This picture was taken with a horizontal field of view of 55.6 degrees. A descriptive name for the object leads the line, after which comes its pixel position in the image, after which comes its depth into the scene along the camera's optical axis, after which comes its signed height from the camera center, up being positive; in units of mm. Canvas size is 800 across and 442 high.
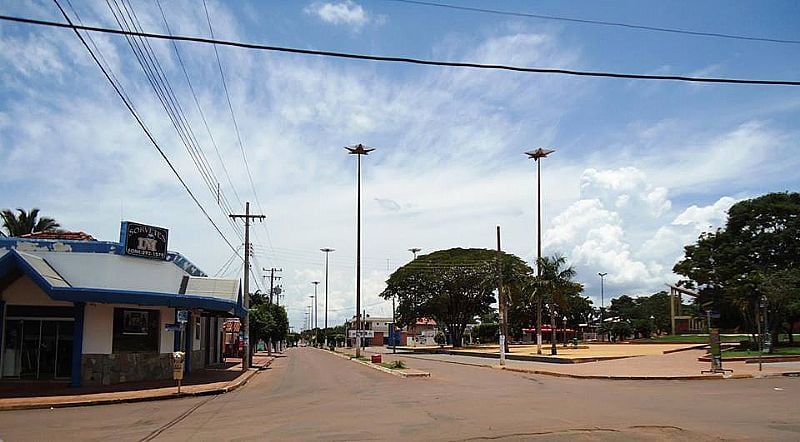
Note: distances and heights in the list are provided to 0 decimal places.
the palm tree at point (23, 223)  51250 +6446
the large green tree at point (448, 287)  79000 +3299
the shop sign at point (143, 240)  30467 +3198
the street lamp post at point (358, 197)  54844 +8893
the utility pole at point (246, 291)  38406 +1391
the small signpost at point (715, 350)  30938 -1255
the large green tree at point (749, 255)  49812 +4519
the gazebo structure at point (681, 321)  114250 -266
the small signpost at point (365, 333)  61156 -1208
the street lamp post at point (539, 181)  55231 +10214
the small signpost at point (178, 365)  24734 -1517
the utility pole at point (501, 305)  43769 +870
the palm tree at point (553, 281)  51750 +2590
